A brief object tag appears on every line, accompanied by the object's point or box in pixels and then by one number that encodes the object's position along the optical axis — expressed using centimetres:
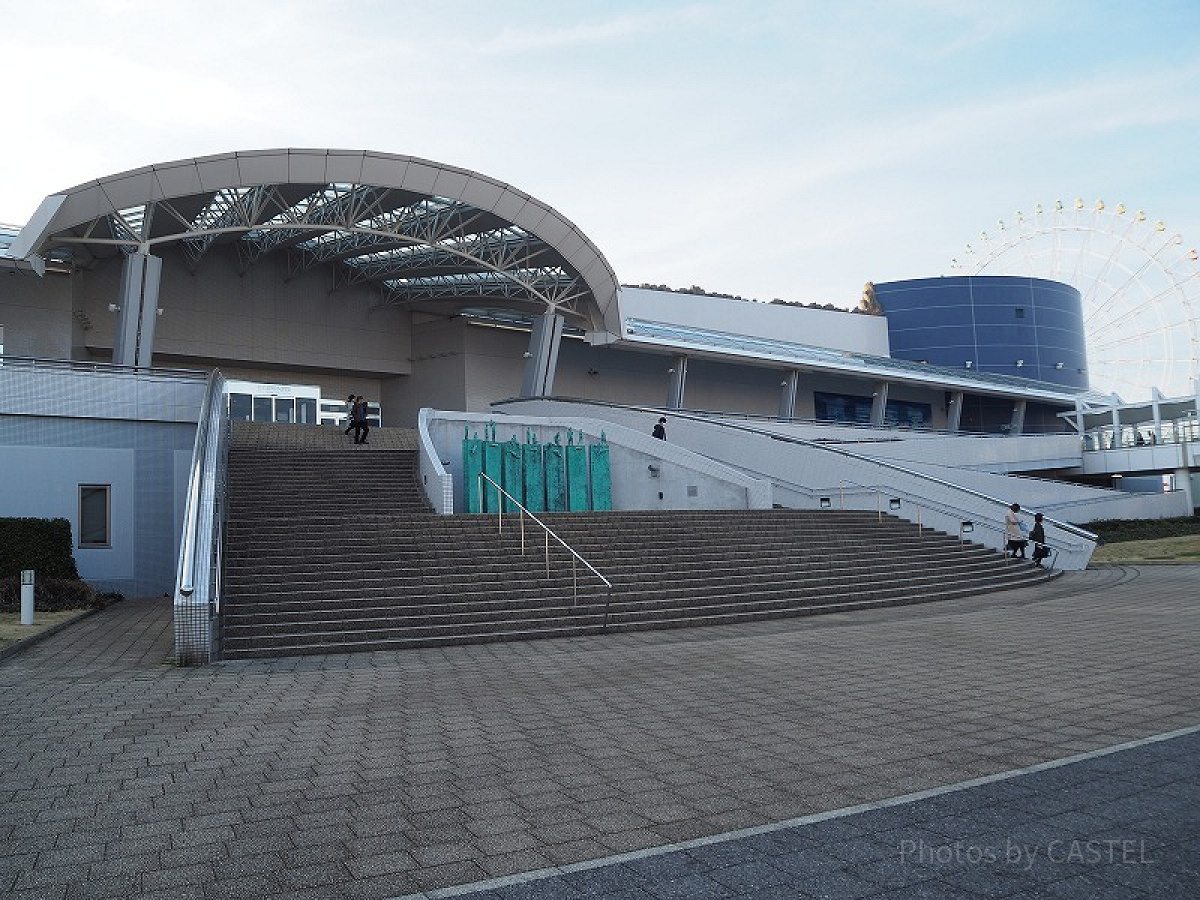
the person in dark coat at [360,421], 2425
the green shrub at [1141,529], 2909
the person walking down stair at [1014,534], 2031
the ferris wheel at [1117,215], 5222
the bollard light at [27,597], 1343
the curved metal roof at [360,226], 2462
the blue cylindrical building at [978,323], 5684
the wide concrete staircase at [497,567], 1291
